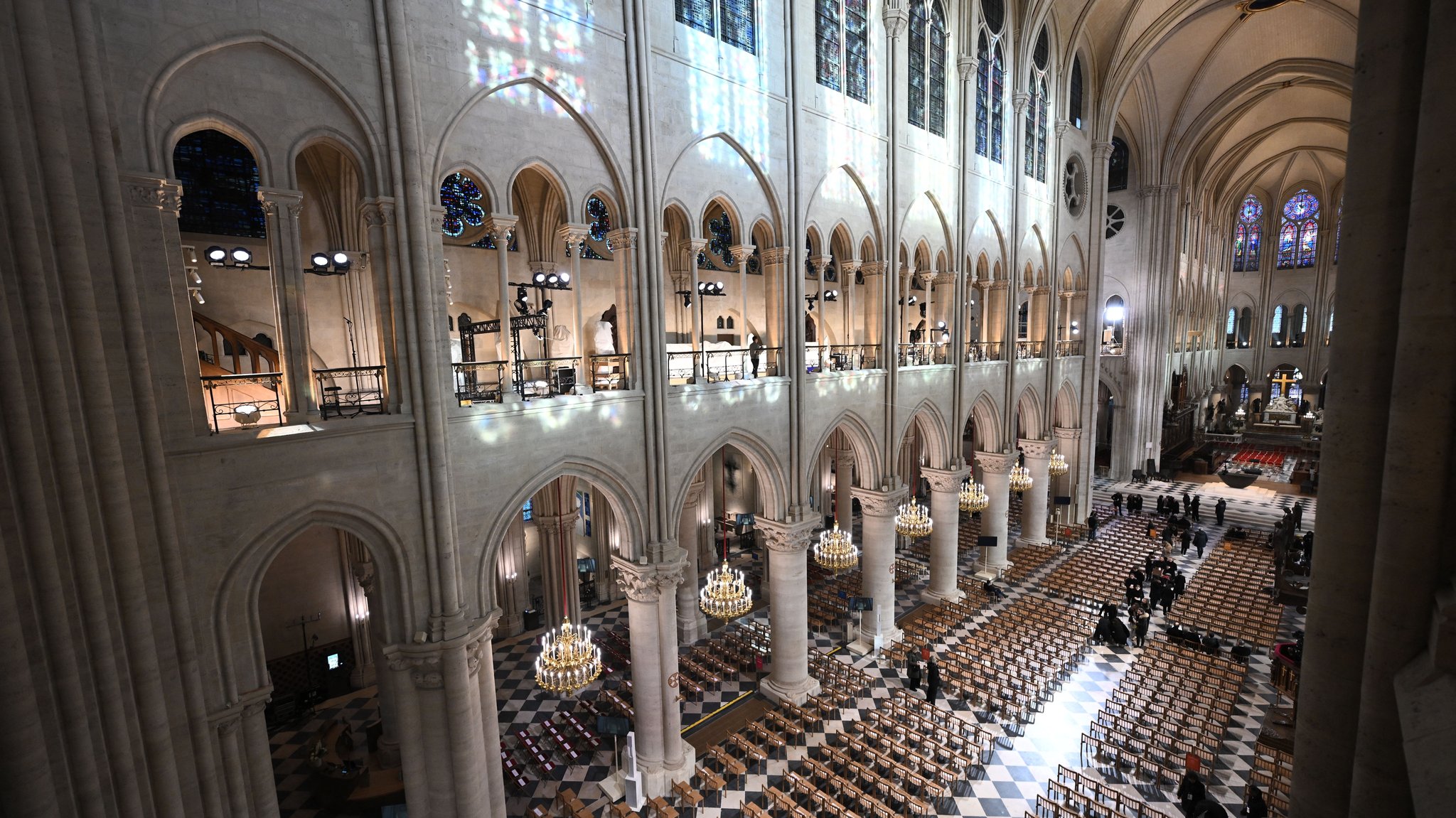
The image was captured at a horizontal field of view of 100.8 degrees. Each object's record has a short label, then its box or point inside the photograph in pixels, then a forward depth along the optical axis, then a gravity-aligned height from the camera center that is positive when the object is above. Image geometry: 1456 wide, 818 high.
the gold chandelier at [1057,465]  21.94 -4.56
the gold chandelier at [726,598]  11.62 -4.74
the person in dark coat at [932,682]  12.99 -7.26
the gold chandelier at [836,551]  13.62 -4.62
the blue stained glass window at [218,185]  11.77 +3.69
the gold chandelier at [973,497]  17.94 -4.59
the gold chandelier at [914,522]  15.19 -4.46
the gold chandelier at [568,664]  9.80 -4.98
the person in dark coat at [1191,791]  9.69 -7.34
